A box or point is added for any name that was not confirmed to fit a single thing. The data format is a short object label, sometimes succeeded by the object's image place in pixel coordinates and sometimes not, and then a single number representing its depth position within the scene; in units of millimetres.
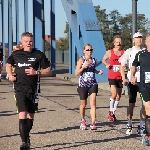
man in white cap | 10693
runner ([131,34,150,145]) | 8952
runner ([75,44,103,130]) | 11441
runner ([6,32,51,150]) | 8818
